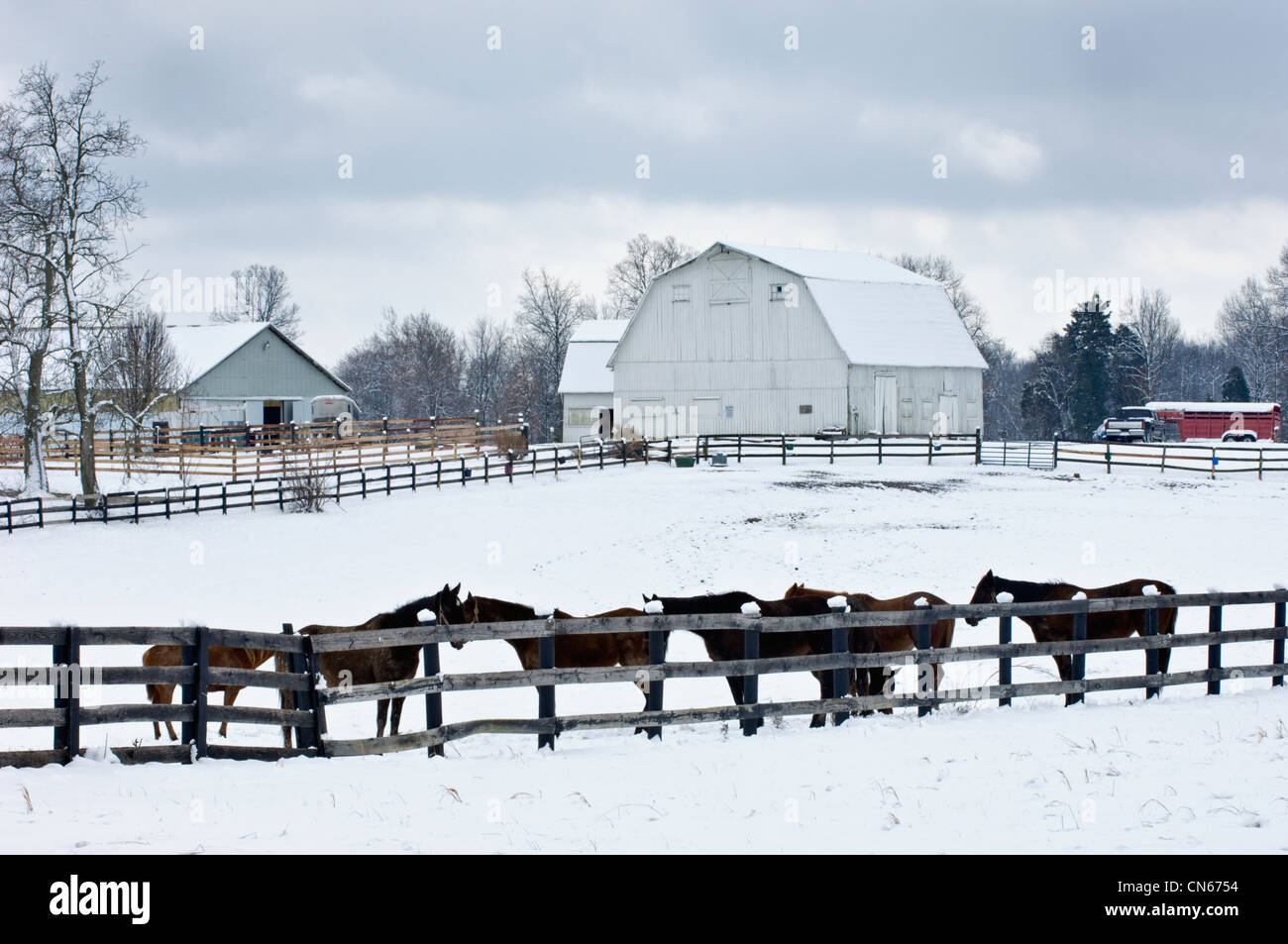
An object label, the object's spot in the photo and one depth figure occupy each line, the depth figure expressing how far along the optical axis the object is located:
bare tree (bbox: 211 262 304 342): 101.44
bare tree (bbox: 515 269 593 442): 78.00
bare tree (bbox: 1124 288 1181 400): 76.00
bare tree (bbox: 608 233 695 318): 87.44
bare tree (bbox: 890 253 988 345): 91.19
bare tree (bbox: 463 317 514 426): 87.52
